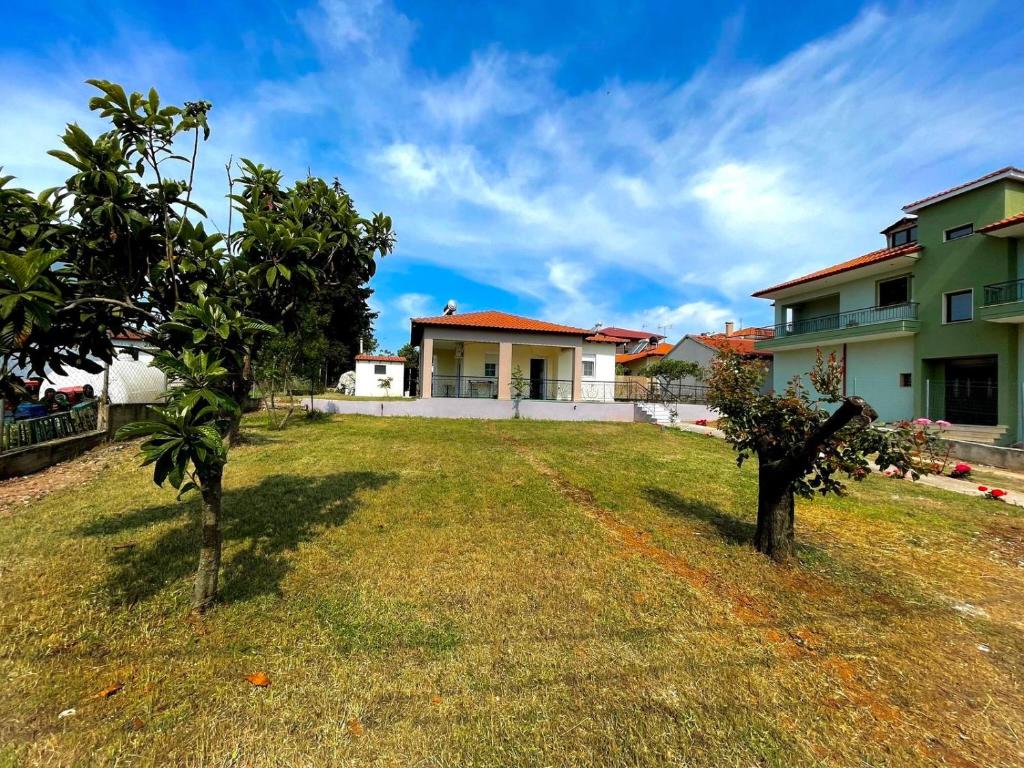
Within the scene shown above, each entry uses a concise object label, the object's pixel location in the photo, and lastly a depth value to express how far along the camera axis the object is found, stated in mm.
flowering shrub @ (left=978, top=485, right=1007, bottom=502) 7243
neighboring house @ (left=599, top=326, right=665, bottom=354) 40875
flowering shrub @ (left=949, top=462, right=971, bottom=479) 9062
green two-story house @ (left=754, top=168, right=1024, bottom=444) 13664
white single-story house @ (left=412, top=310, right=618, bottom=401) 17844
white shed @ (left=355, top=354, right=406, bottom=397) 27031
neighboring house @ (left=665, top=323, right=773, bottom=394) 25678
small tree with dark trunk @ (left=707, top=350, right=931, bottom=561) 3680
